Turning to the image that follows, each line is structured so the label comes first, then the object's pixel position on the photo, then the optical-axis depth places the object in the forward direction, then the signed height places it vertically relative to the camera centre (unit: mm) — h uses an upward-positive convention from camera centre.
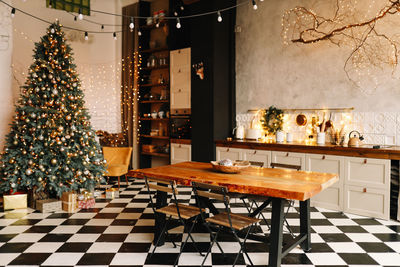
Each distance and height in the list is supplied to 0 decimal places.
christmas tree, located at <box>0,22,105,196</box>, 5266 -128
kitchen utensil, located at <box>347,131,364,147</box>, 5039 -217
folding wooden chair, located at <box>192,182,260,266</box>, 2963 -918
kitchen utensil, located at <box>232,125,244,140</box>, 6750 -125
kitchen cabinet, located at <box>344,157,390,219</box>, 4625 -884
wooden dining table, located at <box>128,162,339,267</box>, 2929 -550
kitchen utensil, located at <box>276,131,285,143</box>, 6046 -183
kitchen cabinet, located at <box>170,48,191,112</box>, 7316 +1065
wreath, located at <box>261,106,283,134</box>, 6434 +124
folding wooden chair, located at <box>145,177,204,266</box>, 3360 -917
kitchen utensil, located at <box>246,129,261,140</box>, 6591 -160
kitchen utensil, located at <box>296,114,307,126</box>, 6102 +119
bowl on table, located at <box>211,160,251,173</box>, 3678 -457
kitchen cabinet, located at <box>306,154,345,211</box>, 5055 -720
